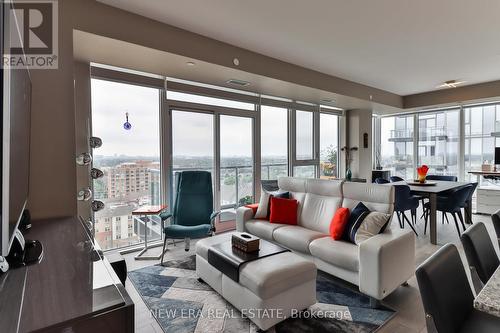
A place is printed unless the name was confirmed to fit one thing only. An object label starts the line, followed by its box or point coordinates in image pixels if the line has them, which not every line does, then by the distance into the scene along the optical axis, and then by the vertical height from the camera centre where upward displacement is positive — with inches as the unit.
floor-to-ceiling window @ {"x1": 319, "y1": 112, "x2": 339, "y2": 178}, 263.8 +16.5
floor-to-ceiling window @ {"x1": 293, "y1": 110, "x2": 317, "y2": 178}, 240.4 +14.5
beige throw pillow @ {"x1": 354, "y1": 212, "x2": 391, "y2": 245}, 105.0 -26.0
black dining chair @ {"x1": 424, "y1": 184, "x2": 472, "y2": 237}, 166.1 -25.4
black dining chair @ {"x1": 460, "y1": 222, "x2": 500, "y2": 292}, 56.4 -19.9
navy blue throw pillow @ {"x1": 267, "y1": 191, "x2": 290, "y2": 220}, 151.8 -19.7
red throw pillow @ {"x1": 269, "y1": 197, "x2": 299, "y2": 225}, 143.7 -26.8
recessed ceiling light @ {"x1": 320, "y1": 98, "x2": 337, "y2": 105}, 227.8 +52.5
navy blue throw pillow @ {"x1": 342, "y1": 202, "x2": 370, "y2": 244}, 108.9 -25.0
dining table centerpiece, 191.0 -9.1
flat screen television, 35.9 +3.4
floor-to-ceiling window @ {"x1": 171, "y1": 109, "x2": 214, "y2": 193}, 171.2 +13.3
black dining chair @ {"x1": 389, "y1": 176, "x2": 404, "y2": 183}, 224.0 -15.7
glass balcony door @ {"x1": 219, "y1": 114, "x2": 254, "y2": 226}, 193.5 -1.9
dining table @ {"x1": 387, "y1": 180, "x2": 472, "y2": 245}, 156.3 -18.3
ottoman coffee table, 80.5 -40.0
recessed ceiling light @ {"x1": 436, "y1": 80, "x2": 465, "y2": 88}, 205.0 +60.8
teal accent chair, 154.2 -22.5
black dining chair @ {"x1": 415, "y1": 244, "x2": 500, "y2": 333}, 42.7 -23.3
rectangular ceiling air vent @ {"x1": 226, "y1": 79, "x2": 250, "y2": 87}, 169.8 +51.5
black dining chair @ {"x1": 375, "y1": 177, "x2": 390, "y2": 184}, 211.2 -16.1
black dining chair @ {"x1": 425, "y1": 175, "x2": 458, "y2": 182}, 223.4 -15.0
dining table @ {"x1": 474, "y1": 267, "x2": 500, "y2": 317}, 33.8 -18.5
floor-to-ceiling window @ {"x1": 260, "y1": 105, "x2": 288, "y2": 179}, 217.5 +16.5
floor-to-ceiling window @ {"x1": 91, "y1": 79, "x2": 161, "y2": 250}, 145.7 +2.3
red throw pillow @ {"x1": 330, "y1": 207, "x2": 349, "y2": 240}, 113.1 -26.7
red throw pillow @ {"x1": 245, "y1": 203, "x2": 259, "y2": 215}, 154.5 -26.6
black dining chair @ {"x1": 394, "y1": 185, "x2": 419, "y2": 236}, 165.0 -24.5
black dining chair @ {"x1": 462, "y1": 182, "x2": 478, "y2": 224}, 177.8 -29.8
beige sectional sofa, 91.1 -33.2
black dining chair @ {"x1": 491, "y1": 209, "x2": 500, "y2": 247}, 70.9 -16.4
